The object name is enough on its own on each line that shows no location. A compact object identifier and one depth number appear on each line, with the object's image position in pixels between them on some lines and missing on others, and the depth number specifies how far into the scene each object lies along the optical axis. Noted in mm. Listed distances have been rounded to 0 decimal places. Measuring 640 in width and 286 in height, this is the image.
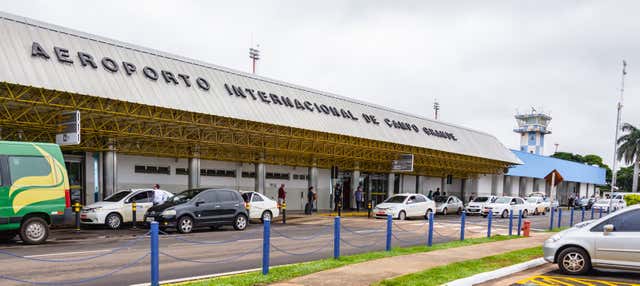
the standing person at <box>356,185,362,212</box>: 33316
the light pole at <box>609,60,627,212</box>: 35869
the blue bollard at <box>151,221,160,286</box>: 7395
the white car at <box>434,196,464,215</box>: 33216
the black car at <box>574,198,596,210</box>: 53612
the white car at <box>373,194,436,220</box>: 26375
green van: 13008
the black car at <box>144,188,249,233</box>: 16984
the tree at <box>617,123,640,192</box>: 73125
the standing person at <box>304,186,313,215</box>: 29438
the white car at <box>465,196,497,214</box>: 32750
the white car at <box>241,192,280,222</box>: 21828
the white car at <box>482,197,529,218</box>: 31391
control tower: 92375
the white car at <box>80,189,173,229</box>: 18203
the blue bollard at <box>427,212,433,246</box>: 14031
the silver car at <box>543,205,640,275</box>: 9570
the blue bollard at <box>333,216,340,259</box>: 10859
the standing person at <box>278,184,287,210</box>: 28141
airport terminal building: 17547
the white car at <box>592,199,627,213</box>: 40344
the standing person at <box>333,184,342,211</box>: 32225
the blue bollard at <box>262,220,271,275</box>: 8930
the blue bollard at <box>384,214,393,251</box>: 12625
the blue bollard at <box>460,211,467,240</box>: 15930
